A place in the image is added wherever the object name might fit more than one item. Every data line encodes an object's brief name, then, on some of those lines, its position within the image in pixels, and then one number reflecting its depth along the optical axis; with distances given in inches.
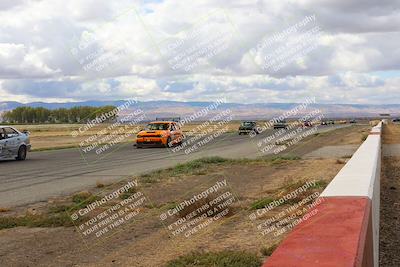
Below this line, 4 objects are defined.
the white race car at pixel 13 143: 802.8
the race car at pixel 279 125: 2844.5
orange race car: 1178.0
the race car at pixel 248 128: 2153.4
